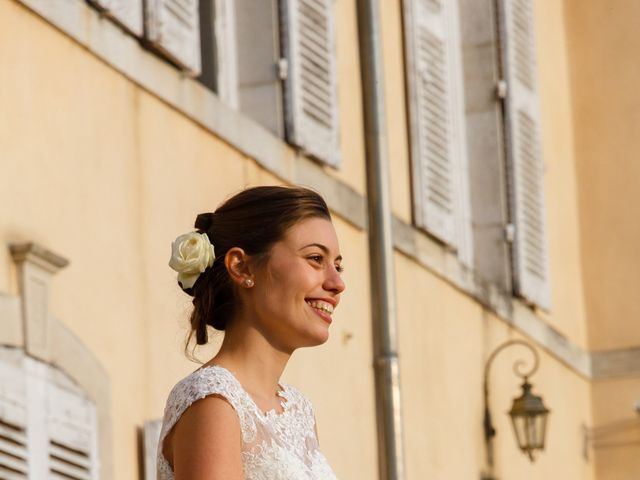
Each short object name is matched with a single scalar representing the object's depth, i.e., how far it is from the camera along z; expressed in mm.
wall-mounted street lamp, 14761
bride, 5065
